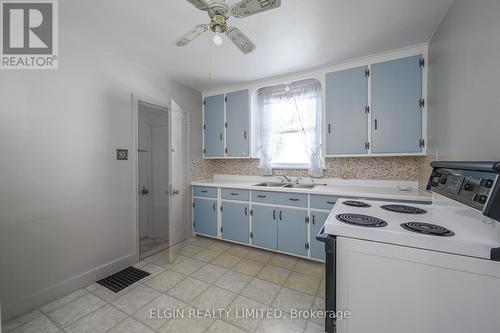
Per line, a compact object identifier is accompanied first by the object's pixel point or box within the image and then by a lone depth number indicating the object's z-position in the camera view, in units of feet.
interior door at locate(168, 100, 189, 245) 8.77
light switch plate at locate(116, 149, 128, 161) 7.39
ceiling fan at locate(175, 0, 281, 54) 3.60
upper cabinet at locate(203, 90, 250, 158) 10.27
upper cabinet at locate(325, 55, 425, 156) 6.93
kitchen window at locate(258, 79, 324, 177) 9.19
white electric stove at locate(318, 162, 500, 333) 2.52
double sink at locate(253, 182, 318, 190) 9.20
